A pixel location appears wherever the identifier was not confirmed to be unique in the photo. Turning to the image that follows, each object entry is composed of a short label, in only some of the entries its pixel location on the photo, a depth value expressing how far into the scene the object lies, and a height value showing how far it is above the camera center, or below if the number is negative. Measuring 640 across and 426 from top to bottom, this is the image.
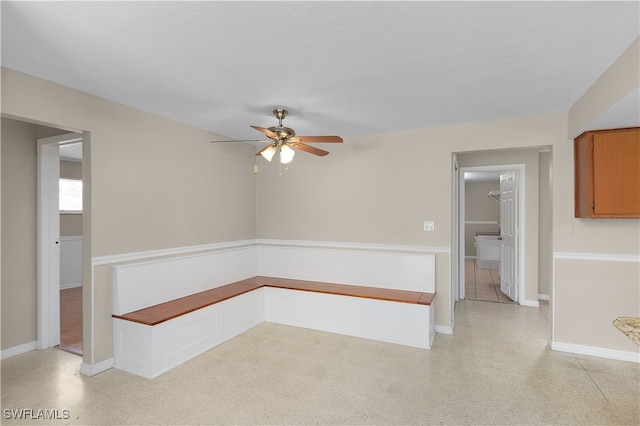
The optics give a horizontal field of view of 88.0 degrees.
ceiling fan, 2.93 +0.67
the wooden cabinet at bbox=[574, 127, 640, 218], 2.79 +0.34
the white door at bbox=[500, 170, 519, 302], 5.06 -0.34
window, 6.07 +0.37
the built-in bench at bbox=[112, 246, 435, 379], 2.90 -1.01
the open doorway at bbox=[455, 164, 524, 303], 5.00 -0.68
